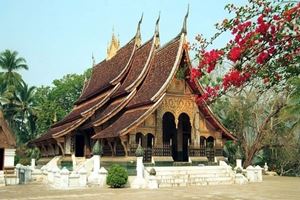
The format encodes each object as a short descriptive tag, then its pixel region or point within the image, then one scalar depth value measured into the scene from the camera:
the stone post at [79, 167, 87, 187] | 15.36
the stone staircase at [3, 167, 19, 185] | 17.27
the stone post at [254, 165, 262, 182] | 19.03
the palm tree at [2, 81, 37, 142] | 40.41
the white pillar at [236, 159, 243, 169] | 19.27
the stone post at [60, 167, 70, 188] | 15.02
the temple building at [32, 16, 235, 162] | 17.80
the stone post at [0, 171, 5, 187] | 16.52
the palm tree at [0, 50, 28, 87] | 41.09
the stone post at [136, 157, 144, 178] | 15.10
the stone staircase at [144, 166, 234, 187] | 15.72
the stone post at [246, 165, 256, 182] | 18.90
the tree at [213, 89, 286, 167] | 26.34
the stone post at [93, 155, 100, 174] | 16.09
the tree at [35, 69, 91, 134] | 47.81
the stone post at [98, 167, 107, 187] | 15.80
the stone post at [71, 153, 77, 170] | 20.41
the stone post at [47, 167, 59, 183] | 17.78
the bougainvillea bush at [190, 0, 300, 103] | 5.61
